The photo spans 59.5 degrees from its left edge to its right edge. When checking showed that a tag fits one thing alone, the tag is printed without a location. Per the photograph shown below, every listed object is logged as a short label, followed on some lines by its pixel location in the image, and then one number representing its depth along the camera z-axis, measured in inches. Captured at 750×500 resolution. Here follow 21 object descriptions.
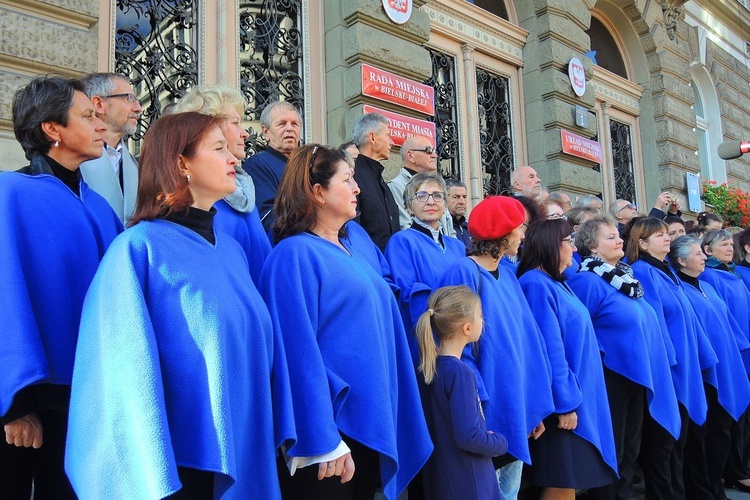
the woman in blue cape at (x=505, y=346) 120.9
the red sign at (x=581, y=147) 343.7
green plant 422.3
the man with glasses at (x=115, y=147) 109.4
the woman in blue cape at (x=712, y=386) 173.3
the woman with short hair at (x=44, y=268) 73.8
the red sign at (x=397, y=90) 241.6
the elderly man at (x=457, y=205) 184.4
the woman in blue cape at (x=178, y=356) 63.9
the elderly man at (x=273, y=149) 136.5
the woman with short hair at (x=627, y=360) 149.4
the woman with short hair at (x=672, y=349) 155.2
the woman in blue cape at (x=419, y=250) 129.6
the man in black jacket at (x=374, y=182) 159.3
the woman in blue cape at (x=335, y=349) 83.7
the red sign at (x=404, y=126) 246.5
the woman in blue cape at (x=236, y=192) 104.0
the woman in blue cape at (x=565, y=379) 130.2
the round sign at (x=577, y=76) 350.6
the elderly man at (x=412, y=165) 175.6
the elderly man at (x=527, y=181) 225.0
